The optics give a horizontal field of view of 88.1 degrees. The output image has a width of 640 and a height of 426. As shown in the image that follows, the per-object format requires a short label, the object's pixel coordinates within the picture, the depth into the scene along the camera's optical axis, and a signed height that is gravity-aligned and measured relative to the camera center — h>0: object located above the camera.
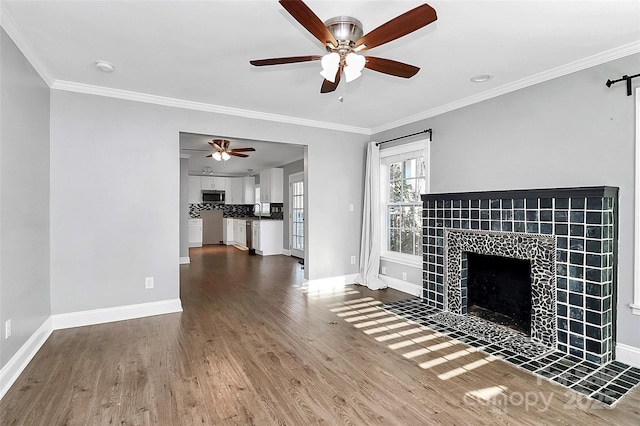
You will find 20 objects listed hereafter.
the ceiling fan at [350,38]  1.76 +1.05
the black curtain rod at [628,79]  2.57 +1.03
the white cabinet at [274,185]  9.11 +0.68
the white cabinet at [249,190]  10.85 +0.67
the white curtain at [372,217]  5.14 -0.11
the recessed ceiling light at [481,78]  3.22 +1.31
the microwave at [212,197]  10.80 +0.42
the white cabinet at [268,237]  8.72 -0.72
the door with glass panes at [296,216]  8.23 -0.15
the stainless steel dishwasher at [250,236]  9.20 -0.73
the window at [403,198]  4.65 +0.18
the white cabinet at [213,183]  10.87 +0.89
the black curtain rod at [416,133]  4.34 +1.05
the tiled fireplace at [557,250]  2.66 -0.38
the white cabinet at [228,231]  11.25 -0.72
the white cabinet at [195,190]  10.72 +0.65
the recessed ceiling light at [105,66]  2.96 +1.31
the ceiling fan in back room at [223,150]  5.77 +1.09
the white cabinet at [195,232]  10.51 -0.72
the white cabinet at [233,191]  11.26 +0.64
